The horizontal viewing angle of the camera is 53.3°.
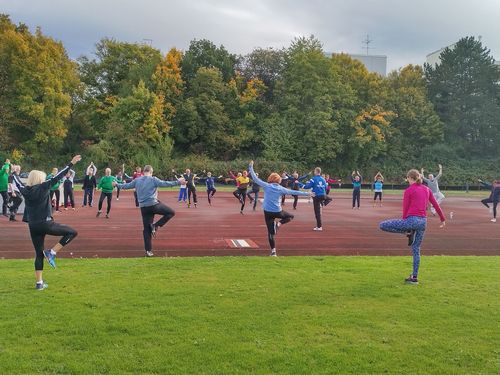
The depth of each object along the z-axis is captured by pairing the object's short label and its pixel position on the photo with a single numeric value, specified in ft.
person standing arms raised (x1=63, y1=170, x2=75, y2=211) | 72.97
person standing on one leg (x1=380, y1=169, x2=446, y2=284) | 28.58
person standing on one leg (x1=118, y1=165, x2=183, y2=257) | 36.45
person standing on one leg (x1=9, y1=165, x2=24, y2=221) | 60.56
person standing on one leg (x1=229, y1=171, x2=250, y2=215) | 75.67
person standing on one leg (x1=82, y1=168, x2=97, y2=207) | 78.84
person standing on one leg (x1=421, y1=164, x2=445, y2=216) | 71.46
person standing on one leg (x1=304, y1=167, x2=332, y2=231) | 56.18
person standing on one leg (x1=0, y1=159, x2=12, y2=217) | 60.95
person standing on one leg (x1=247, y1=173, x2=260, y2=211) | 81.59
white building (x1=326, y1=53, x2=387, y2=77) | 317.83
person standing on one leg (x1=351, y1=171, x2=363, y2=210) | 86.43
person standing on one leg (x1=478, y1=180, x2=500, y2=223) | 68.85
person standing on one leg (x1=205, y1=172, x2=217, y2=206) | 92.38
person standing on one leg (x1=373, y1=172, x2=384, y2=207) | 91.71
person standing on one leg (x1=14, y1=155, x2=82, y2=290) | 26.02
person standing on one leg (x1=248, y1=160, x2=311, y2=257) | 37.50
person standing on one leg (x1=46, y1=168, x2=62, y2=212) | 73.22
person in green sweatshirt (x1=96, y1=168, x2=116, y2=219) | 65.26
